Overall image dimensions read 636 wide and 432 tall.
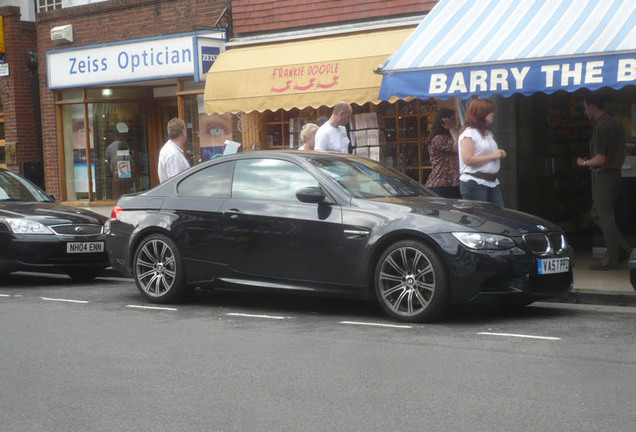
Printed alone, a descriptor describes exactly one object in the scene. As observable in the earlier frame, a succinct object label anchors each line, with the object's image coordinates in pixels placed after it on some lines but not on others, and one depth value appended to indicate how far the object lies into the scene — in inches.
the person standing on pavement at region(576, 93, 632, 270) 444.1
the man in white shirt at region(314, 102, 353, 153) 474.3
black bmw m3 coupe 323.6
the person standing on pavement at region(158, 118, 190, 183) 488.1
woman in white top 417.7
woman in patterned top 460.1
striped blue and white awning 395.9
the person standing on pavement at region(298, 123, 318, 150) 473.1
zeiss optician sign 684.1
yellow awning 550.3
